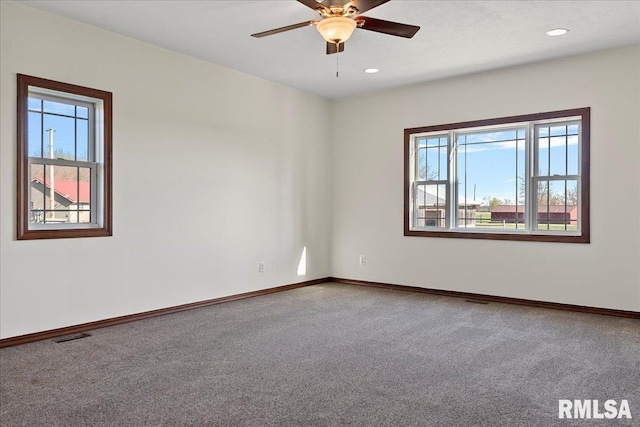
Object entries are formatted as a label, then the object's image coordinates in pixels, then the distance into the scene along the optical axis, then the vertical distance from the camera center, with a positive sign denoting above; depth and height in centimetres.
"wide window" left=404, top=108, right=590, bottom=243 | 518 +43
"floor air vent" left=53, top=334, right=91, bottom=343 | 387 -105
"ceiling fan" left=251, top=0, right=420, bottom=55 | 324 +137
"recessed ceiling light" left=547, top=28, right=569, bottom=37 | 425 +167
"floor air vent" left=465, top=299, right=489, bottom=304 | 546 -102
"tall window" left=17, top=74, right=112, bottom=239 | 385 +46
